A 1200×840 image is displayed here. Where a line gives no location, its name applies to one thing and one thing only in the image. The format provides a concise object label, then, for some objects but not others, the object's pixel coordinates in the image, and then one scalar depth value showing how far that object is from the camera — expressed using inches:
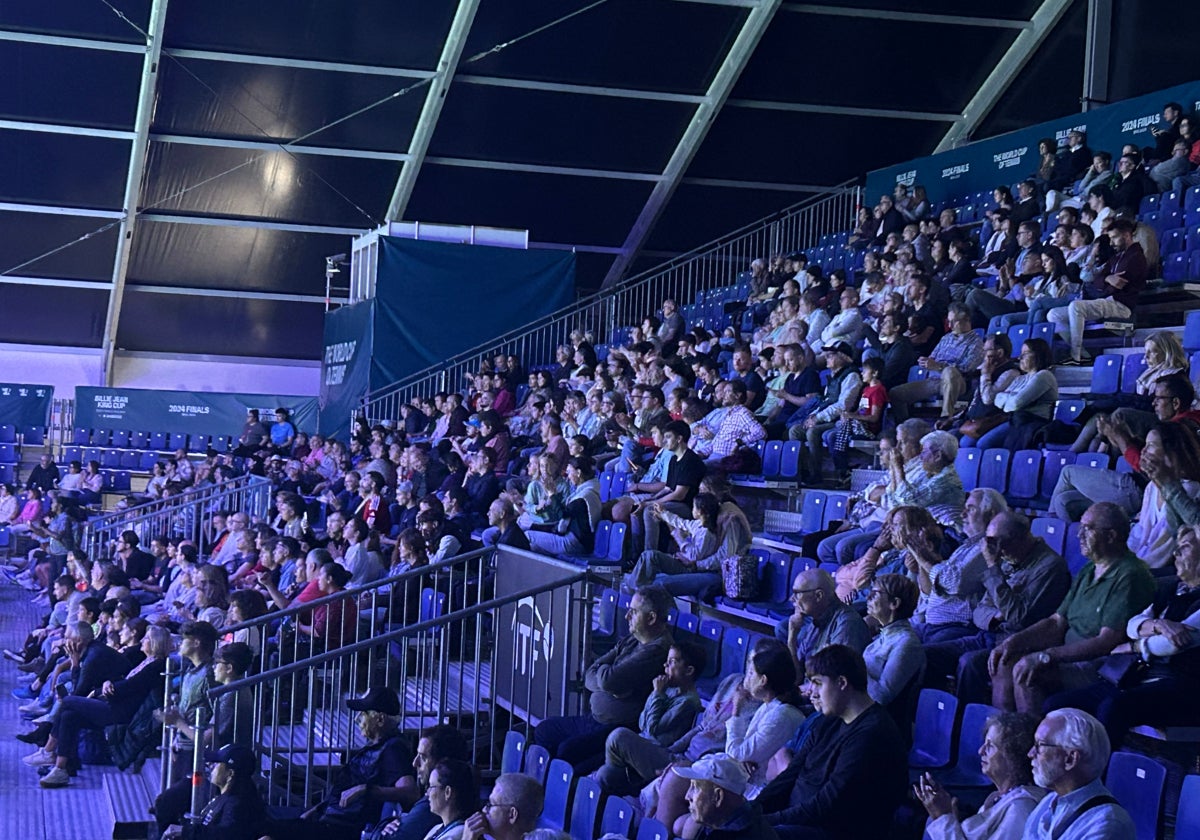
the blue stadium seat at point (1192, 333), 347.6
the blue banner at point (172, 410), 869.2
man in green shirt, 202.1
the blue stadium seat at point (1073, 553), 263.0
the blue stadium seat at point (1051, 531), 267.7
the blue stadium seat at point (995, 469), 317.7
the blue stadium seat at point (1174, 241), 451.2
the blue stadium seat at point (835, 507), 342.0
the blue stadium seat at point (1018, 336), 402.0
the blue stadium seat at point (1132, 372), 345.1
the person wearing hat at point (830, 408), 392.5
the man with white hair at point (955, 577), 237.5
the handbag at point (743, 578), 303.3
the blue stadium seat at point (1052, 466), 305.6
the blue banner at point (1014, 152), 563.5
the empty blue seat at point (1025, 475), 309.6
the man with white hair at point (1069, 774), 160.2
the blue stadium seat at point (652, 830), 191.2
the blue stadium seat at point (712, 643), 279.4
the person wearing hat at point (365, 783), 260.7
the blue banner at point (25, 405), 866.1
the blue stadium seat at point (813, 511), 355.3
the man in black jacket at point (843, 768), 187.9
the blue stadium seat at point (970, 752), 198.1
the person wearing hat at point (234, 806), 256.1
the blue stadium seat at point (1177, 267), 435.2
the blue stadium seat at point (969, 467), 325.7
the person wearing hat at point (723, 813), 176.9
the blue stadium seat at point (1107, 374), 352.2
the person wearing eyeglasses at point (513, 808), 191.0
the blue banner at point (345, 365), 713.0
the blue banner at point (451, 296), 710.5
